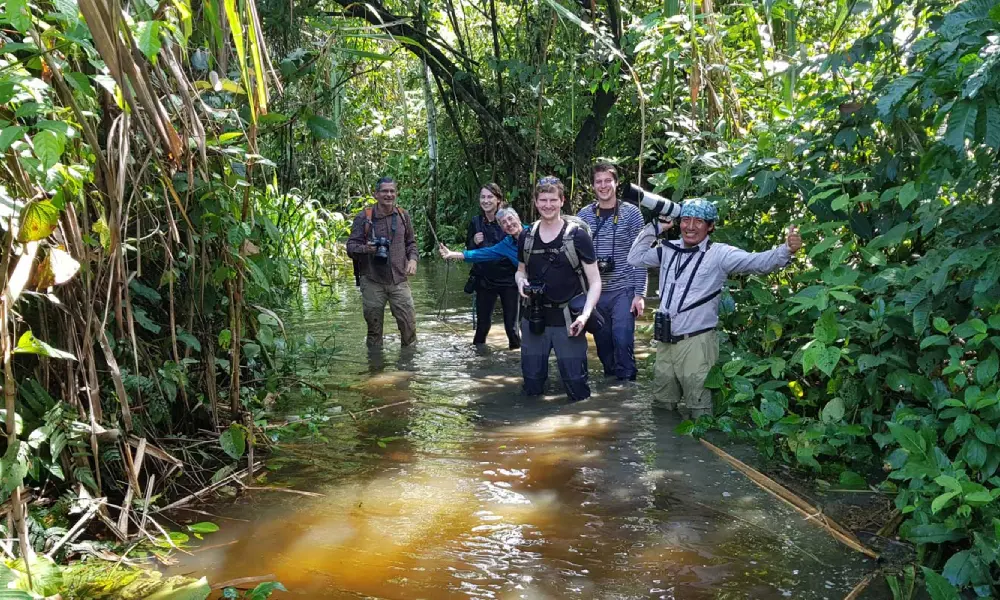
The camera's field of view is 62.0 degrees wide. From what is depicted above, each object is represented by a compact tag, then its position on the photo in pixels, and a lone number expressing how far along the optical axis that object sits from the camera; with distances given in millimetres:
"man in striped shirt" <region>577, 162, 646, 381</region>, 7340
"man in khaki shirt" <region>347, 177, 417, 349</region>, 9031
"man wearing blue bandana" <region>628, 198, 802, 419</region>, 5711
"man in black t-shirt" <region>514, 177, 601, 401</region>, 6465
